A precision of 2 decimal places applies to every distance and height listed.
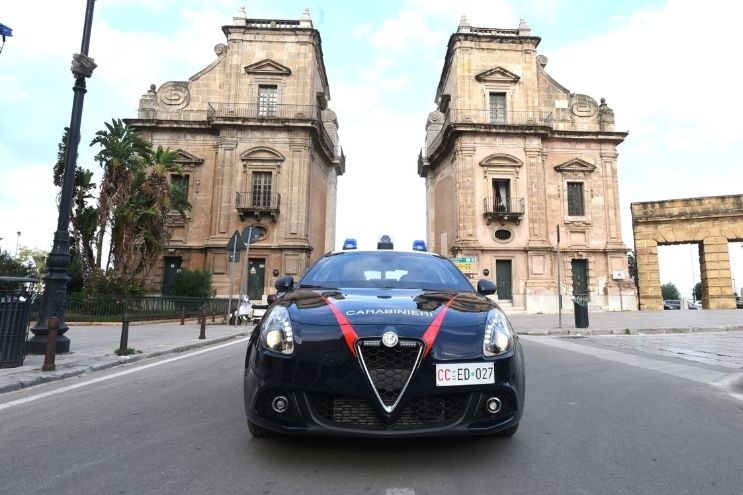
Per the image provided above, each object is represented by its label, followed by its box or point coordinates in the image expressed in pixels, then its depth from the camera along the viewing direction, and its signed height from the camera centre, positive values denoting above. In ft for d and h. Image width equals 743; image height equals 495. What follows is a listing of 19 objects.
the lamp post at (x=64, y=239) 24.58 +3.21
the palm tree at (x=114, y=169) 70.03 +19.78
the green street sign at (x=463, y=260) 79.20 +7.36
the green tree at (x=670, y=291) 289.33 +9.41
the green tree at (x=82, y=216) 70.03 +12.25
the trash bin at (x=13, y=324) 19.40 -1.29
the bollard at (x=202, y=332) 35.33 -2.72
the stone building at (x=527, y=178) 99.09 +28.56
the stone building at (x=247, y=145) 95.40 +33.30
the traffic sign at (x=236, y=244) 48.21 +5.77
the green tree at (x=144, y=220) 70.95 +12.14
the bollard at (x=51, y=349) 19.35 -2.30
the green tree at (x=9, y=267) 97.52 +6.56
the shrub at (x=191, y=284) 80.33 +2.50
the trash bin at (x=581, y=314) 49.96 -1.05
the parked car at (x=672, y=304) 153.79 +0.67
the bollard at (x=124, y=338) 24.59 -2.30
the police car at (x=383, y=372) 8.22 -1.32
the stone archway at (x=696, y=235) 99.39 +15.77
